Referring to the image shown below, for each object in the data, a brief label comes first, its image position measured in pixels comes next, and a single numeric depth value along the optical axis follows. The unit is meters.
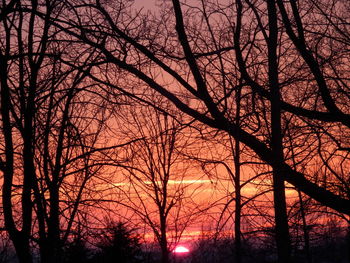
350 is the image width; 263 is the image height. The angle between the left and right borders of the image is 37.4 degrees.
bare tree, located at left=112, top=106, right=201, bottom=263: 23.79
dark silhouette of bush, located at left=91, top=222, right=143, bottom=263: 26.12
